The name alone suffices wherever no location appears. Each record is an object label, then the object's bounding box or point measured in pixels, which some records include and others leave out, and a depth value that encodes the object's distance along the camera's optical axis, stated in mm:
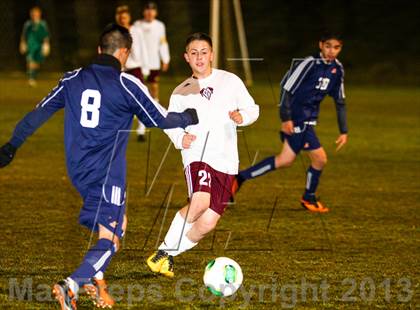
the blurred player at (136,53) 28064
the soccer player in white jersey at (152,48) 31047
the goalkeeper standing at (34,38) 53500
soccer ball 11852
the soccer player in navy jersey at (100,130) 10898
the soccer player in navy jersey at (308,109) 18766
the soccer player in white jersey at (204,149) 12953
